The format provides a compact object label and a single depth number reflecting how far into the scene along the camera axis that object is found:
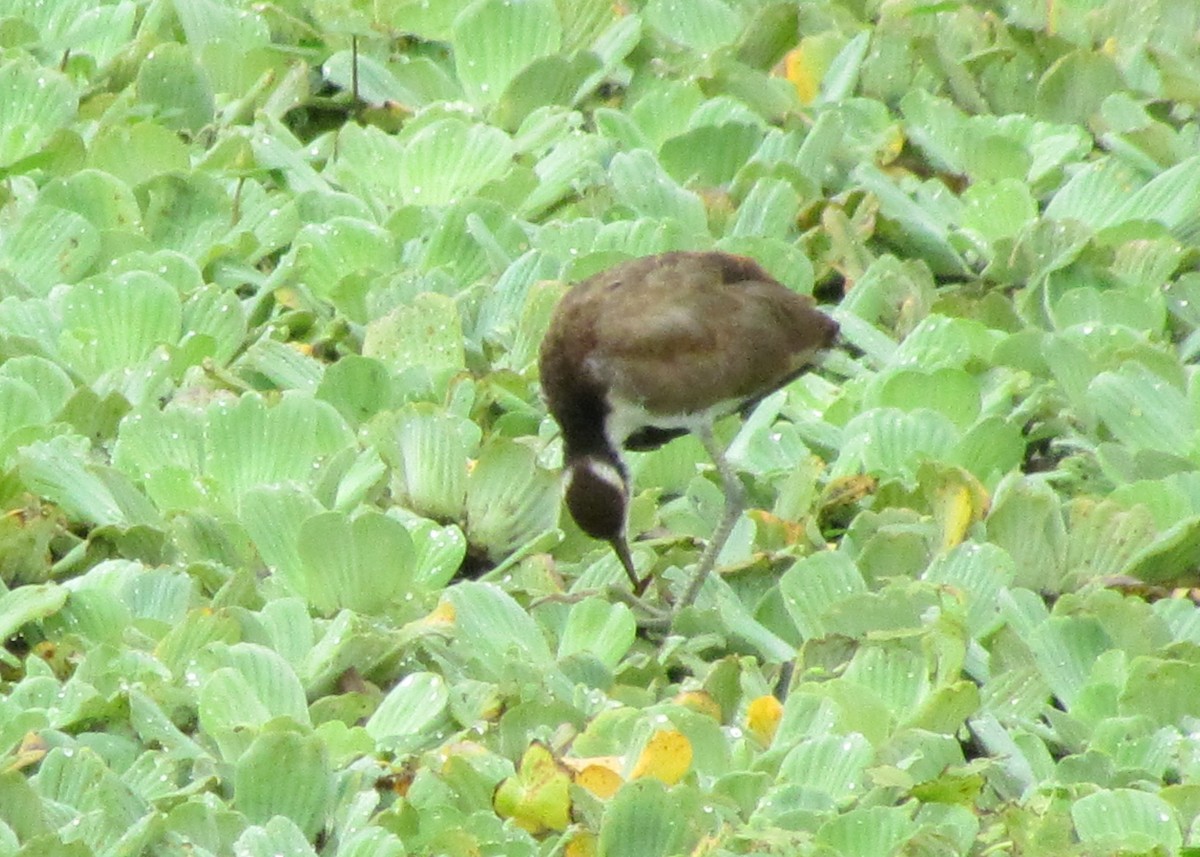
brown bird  8.92
